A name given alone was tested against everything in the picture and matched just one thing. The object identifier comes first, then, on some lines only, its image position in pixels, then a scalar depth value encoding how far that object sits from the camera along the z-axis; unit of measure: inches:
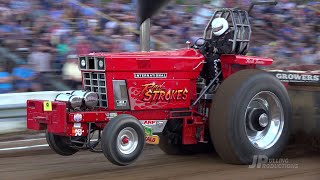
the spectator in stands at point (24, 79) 742.9
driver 479.8
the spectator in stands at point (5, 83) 727.1
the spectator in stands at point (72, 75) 783.1
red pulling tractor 420.2
